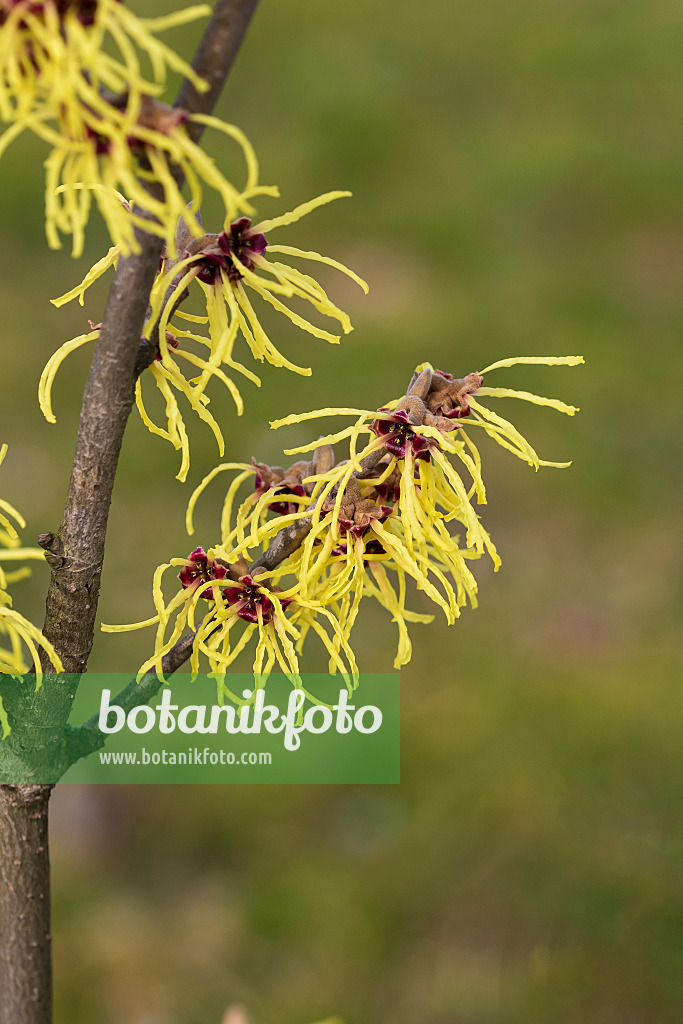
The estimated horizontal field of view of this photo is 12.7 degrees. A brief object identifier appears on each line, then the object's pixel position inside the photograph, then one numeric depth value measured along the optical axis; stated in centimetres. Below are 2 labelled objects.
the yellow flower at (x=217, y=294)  46
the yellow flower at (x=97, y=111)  43
